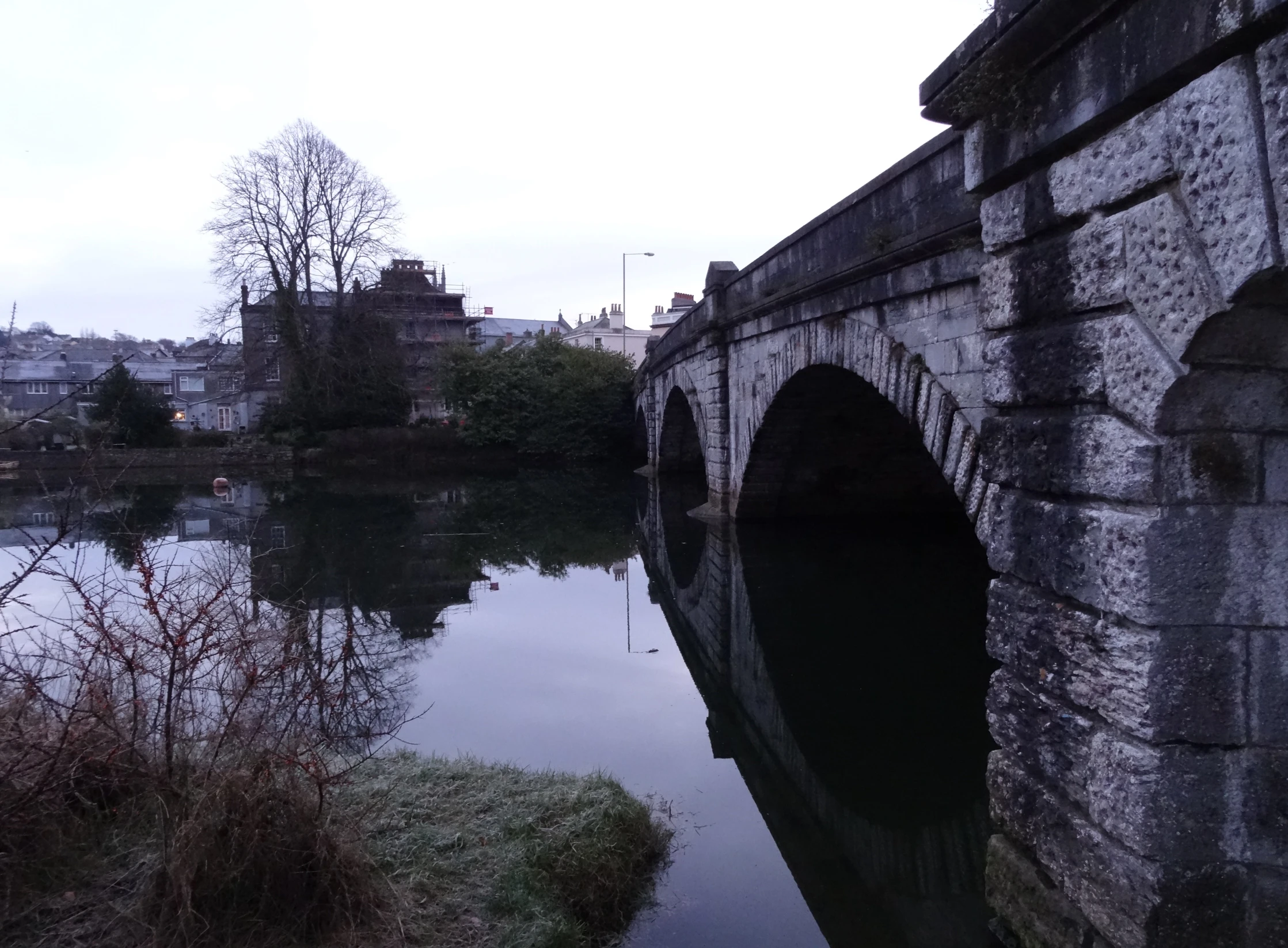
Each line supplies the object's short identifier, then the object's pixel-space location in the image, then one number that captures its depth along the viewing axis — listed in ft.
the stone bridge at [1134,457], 7.46
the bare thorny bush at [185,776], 9.55
